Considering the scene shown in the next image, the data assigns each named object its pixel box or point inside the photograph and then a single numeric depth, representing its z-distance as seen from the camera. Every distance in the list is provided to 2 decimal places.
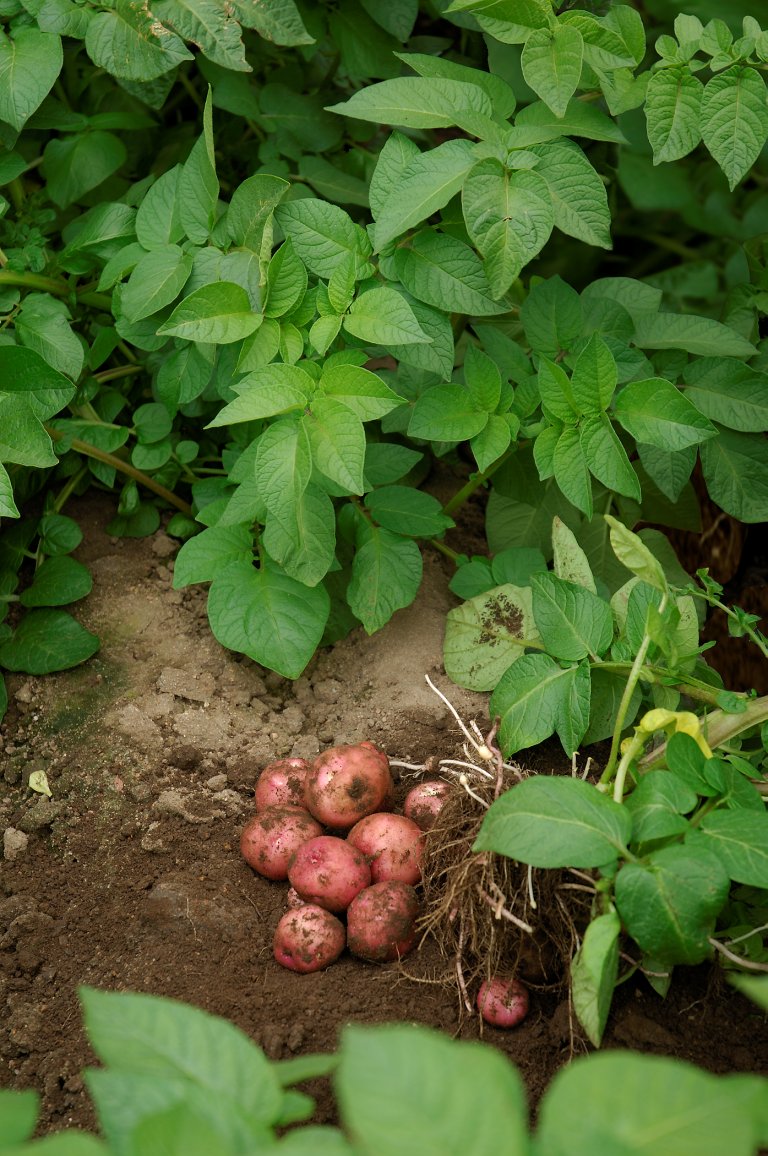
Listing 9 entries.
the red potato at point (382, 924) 1.45
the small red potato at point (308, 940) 1.45
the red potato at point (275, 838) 1.56
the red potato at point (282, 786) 1.64
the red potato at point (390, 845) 1.53
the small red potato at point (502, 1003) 1.38
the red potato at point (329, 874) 1.50
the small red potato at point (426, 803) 1.59
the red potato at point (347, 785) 1.58
